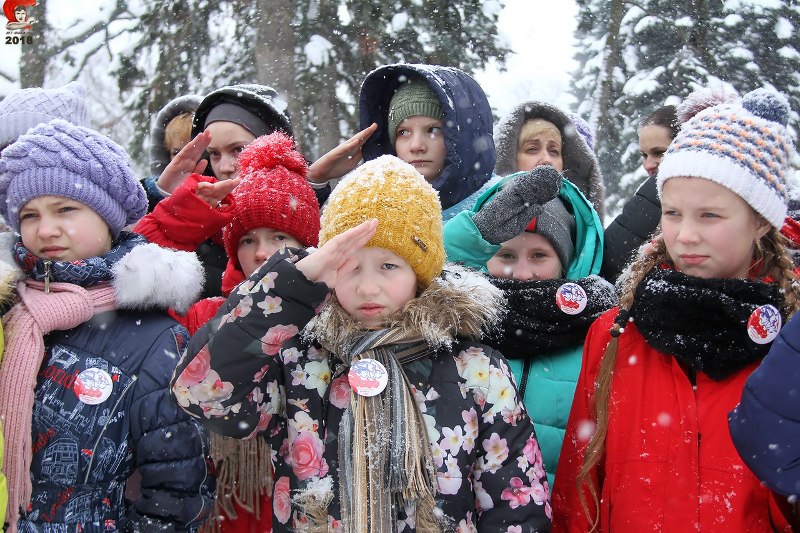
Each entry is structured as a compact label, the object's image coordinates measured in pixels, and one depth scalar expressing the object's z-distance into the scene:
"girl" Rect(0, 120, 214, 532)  2.42
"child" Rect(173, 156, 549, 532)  2.15
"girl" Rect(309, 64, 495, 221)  3.61
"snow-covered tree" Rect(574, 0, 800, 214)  11.57
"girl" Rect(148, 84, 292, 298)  3.72
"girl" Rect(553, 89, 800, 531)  2.21
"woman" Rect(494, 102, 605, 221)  4.54
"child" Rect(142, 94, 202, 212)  4.64
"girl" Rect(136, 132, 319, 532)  3.26
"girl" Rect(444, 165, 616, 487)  2.90
